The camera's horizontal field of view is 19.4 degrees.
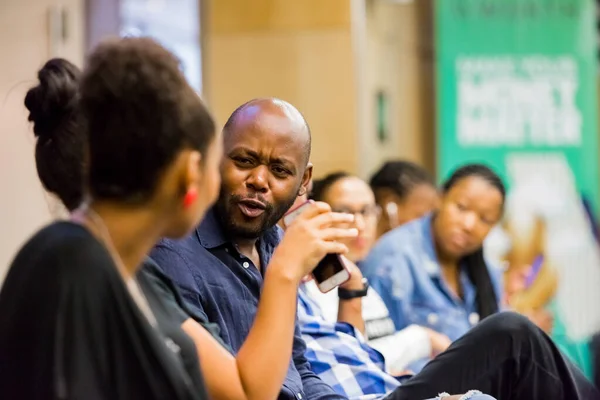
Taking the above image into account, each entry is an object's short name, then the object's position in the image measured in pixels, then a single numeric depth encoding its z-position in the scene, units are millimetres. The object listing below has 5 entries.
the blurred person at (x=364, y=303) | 4210
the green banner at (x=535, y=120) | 8477
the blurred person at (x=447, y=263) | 5612
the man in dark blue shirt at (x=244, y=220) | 2928
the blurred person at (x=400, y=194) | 7207
